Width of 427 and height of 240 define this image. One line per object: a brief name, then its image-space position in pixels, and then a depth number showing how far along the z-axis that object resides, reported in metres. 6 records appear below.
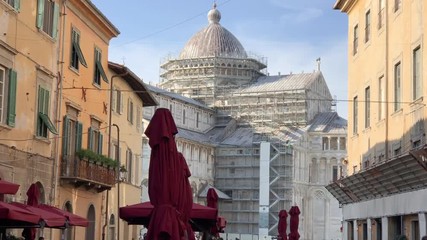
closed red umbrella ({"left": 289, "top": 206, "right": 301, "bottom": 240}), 29.89
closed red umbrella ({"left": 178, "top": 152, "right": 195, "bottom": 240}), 14.45
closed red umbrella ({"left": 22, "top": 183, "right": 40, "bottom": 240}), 18.78
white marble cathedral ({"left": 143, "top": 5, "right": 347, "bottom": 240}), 87.38
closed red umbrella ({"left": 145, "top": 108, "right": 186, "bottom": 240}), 13.63
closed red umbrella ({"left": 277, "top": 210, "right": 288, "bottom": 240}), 33.45
